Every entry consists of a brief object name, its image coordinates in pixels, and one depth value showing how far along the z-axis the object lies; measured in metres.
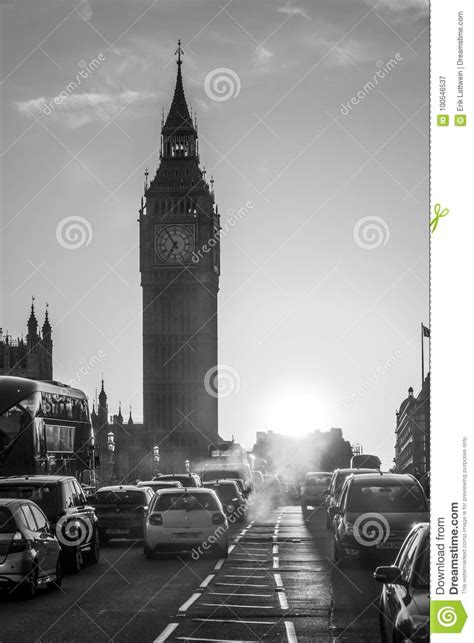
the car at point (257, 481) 72.55
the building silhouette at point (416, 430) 121.72
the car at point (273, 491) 69.70
